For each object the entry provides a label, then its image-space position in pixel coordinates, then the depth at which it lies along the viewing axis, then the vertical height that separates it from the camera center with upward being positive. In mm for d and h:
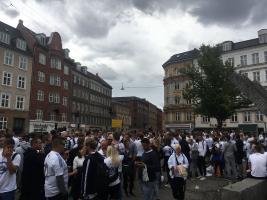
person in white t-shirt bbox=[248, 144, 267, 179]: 6011 -1164
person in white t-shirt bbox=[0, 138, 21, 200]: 4276 -1030
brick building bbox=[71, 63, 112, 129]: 47944 +6052
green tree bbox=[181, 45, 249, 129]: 22097 +3558
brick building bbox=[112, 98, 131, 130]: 72534 +3548
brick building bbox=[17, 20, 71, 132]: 36068 +7267
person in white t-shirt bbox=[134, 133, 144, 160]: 8391 -1026
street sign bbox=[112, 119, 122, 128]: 30621 -152
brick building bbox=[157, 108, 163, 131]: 128773 +2666
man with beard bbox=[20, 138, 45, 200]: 4306 -1153
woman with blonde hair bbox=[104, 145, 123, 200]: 4788 -1134
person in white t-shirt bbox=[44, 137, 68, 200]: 3908 -997
